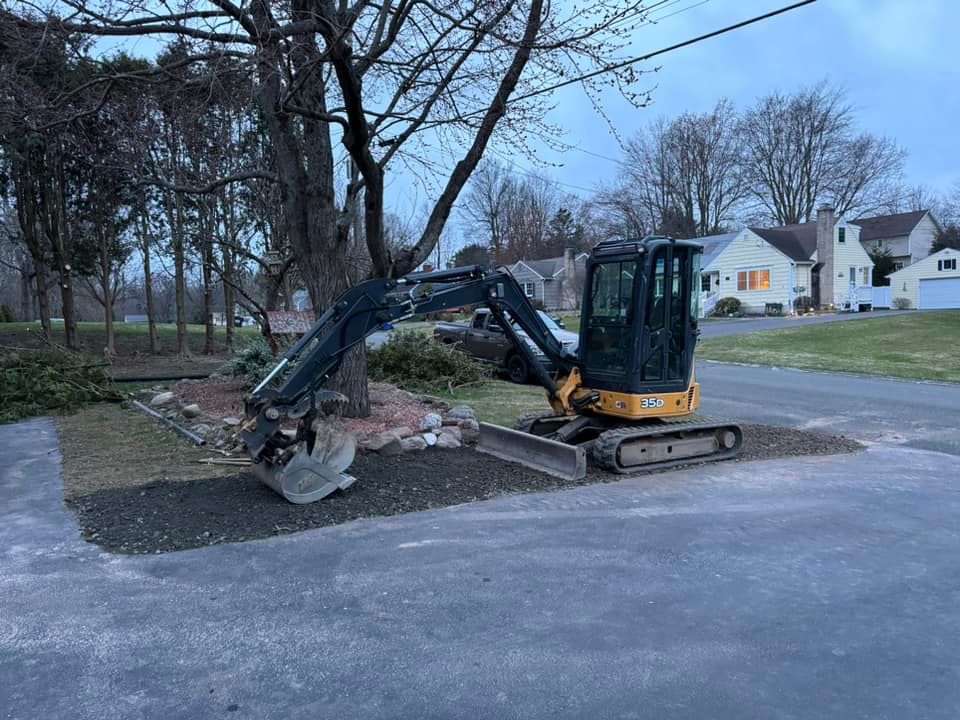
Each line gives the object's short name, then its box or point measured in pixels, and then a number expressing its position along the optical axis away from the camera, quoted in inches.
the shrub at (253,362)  536.7
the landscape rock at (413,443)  360.7
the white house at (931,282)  1737.6
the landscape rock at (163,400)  532.2
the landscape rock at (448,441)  375.2
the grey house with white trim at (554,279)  2174.0
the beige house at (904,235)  2262.6
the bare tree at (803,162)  2298.2
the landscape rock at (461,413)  424.5
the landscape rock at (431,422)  391.2
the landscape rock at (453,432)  385.8
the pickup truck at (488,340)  698.8
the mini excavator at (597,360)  285.1
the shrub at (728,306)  1784.0
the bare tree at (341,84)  333.7
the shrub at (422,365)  630.5
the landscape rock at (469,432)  396.5
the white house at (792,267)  1717.5
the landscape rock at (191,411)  457.4
